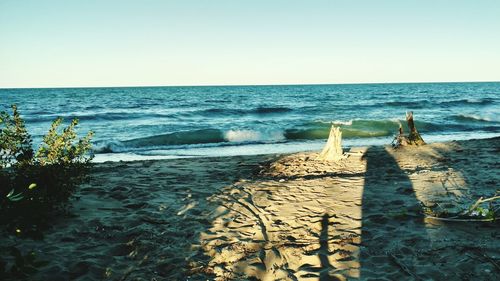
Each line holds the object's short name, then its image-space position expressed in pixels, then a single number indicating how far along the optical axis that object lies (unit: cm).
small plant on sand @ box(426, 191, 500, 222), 442
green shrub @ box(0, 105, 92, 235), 442
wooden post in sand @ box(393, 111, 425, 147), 1116
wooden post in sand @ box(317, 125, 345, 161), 909
